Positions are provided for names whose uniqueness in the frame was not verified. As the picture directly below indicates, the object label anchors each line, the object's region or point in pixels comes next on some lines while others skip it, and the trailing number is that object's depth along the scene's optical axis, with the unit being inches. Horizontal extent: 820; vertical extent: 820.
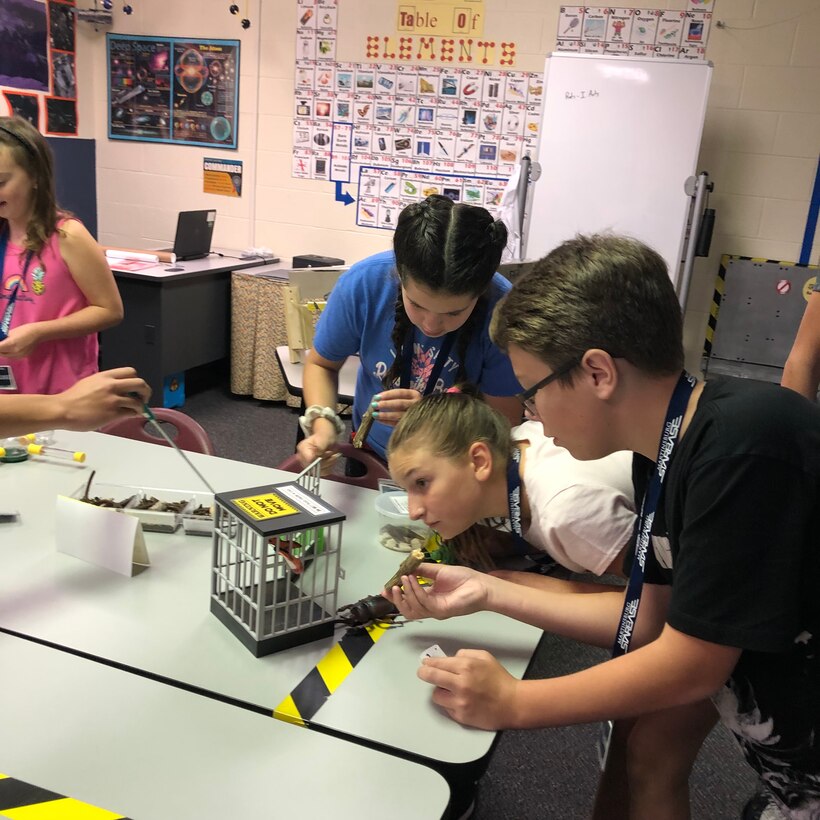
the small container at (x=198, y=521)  56.9
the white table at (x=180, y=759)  32.8
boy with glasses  32.0
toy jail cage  42.4
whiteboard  141.3
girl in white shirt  50.4
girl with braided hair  61.7
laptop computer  171.5
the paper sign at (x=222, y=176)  192.2
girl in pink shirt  83.3
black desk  157.0
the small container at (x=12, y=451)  66.8
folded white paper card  49.8
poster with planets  187.9
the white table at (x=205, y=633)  39.1
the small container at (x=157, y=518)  56.9
